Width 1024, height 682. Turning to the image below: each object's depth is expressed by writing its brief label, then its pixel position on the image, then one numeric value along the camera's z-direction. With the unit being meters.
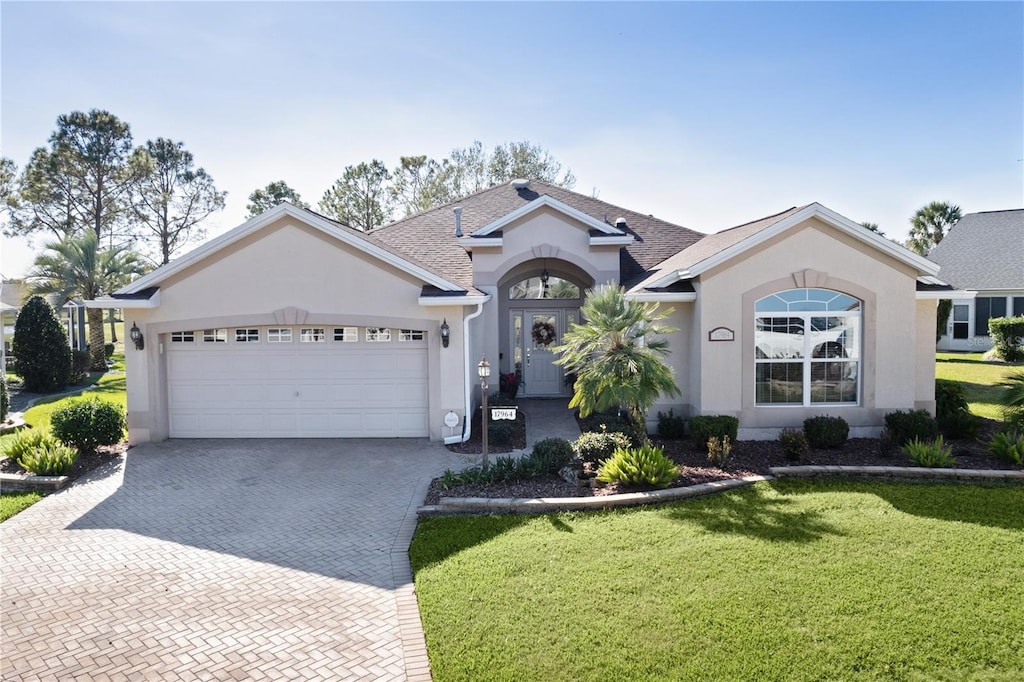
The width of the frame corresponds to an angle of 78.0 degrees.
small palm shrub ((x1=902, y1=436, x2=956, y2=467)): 10.73
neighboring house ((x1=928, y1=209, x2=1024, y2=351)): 28.53
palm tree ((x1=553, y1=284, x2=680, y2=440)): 10.84
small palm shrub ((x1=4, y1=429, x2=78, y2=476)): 11.45
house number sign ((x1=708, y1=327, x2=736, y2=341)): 13.08
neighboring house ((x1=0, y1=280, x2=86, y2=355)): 28.28
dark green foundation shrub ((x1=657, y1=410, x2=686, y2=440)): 13.39
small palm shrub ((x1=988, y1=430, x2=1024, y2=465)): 10.70
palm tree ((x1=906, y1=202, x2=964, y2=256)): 39.66
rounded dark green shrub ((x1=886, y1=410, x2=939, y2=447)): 12.23
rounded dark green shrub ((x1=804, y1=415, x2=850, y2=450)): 12.30
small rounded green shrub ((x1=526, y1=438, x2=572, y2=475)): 10.73
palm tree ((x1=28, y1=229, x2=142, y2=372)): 26.78
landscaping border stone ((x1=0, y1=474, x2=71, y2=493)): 11.07
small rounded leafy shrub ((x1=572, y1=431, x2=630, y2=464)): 11.08
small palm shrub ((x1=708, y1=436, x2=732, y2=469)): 11.21
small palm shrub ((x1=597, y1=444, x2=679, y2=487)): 9.90
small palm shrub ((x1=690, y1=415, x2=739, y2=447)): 12.37
